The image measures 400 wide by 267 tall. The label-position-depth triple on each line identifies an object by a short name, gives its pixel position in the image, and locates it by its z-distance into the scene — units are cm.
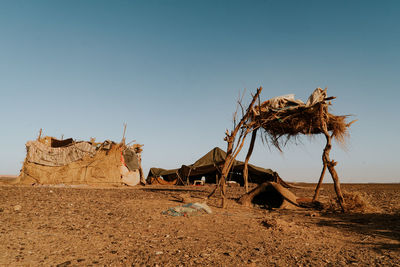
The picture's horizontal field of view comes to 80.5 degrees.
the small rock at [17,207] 547
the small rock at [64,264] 265
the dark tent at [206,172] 1998
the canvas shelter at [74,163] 1611
